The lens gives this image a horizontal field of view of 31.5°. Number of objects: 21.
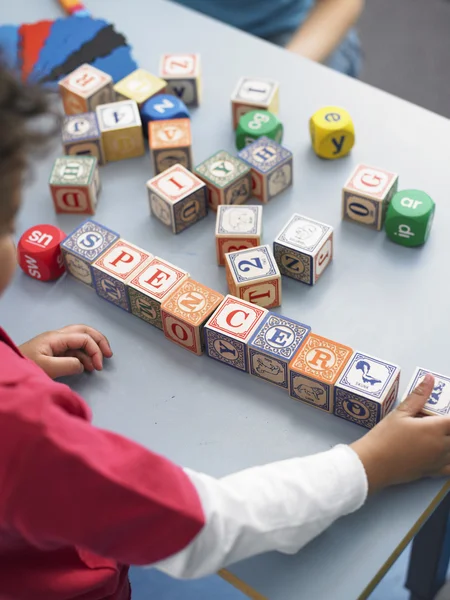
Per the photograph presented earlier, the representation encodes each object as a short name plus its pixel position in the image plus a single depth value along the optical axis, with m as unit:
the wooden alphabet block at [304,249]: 1.17
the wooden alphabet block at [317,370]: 1.03
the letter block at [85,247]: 1.20
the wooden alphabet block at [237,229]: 1.21
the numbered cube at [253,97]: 1.42
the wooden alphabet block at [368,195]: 1.24
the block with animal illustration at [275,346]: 1.06
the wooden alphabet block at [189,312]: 1.10
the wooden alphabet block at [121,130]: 1.38
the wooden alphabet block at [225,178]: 1.29
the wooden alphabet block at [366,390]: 1.00
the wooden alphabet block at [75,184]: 1.29
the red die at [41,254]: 1.21
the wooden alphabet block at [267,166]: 1.29
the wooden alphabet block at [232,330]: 1.08
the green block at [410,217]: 1.20
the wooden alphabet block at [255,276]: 1.14
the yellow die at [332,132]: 1.34
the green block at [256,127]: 1.37
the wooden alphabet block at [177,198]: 1.26
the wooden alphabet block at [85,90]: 1.45
